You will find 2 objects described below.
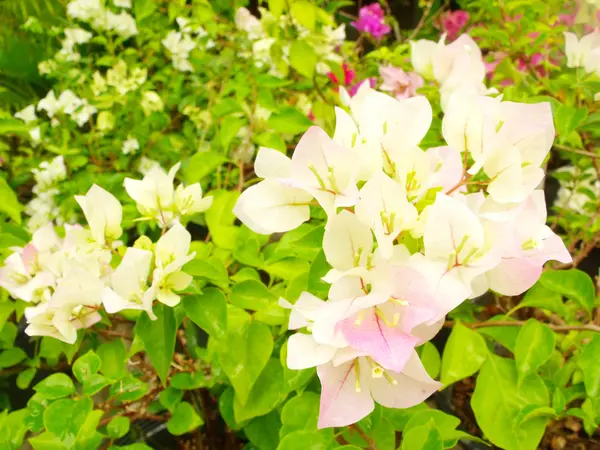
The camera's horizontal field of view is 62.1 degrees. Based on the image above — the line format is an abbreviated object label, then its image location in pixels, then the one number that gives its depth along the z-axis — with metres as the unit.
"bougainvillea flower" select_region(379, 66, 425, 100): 0.78
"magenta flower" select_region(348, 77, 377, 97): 1.16
